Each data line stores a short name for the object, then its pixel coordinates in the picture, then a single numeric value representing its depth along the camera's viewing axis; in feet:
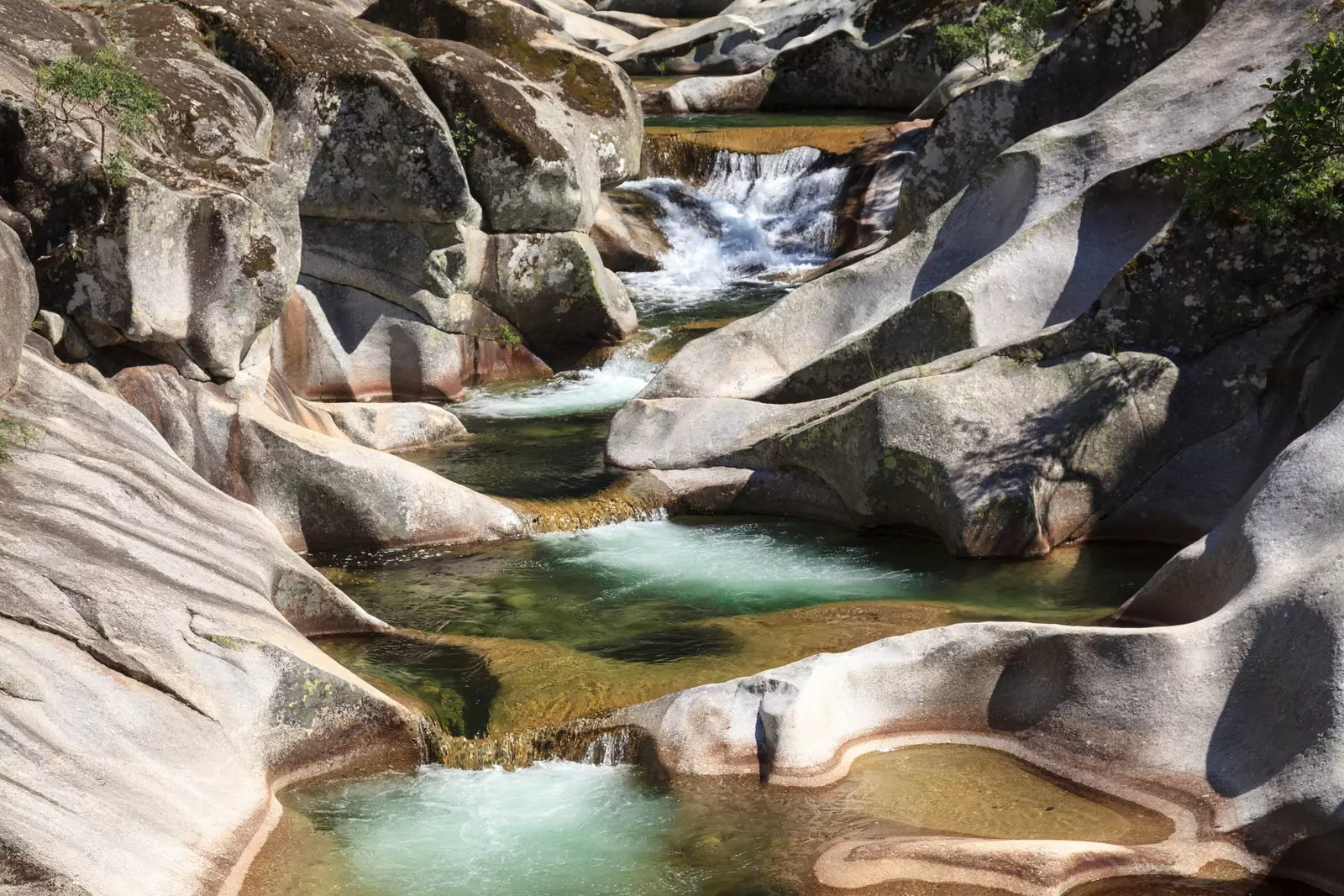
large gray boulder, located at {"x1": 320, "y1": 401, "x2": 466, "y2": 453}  48.32
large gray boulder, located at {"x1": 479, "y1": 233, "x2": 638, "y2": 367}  58.95
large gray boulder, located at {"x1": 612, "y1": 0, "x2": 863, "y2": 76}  113.29
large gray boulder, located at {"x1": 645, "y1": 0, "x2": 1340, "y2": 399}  43.39
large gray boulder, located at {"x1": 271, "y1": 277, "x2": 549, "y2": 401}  54.34
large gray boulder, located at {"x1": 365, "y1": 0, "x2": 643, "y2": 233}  54.75
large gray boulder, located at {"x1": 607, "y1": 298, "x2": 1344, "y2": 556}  37.81
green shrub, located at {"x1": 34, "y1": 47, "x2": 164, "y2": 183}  35.63
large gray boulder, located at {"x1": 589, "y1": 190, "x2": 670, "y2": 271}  75.56
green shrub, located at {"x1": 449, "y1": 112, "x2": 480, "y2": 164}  54.39
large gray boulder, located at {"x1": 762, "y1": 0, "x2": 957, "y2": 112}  95.76
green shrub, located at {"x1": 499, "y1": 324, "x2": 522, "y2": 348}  60.44
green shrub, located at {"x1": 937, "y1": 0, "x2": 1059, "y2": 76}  66.13
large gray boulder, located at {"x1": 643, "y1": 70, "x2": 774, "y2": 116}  102.83
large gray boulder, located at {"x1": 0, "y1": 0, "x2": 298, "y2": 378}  35.60
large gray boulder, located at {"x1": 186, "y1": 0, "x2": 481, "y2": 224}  50.57
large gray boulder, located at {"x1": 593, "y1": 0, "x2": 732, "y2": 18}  137.39
